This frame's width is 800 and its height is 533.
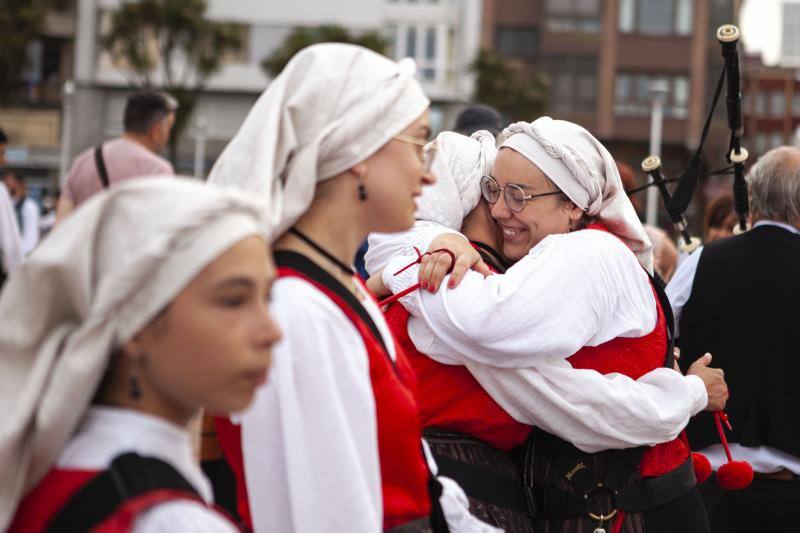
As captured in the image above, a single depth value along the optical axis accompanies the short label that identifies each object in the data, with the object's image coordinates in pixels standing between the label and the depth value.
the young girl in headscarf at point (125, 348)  1.94
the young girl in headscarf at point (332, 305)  2.46
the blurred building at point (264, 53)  49.66
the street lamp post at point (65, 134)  43.87
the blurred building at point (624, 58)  52.03
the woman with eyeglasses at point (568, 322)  3.27
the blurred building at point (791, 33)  80.62
